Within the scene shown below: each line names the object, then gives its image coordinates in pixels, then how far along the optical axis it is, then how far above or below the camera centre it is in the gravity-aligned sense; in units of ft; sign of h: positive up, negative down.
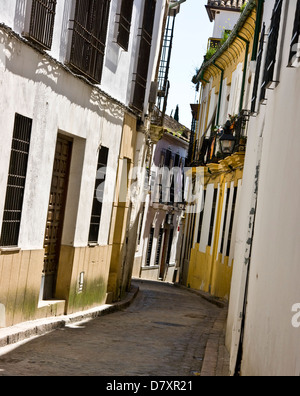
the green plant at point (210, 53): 93.31 +17.67
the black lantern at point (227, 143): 61.72 +5.44
